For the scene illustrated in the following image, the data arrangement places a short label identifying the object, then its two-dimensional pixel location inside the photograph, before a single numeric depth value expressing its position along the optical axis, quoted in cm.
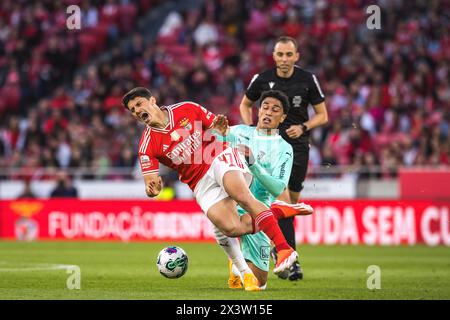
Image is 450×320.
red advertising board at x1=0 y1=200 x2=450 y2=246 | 1948
